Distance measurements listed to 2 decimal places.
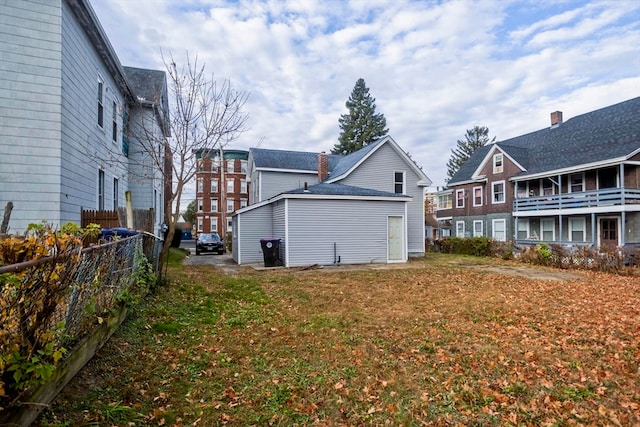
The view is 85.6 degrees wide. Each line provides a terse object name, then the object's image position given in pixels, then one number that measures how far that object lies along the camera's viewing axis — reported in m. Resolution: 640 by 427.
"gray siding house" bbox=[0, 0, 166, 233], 7.93
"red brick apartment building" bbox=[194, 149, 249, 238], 42.38
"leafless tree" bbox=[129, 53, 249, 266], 10.25
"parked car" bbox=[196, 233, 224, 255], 24.09
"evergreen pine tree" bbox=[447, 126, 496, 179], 51.88
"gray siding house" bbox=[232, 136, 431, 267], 14.97
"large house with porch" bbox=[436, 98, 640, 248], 18.16
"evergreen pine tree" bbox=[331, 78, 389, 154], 47.66
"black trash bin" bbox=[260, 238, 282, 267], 14.80
